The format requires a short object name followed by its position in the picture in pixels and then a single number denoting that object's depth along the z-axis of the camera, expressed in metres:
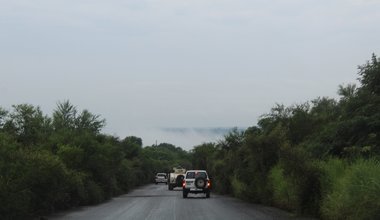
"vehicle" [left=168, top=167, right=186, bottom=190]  63.94
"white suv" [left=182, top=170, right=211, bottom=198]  42.59
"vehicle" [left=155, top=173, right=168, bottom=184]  103.35
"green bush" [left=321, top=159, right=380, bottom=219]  15.27
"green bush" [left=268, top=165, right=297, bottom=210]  25.35
